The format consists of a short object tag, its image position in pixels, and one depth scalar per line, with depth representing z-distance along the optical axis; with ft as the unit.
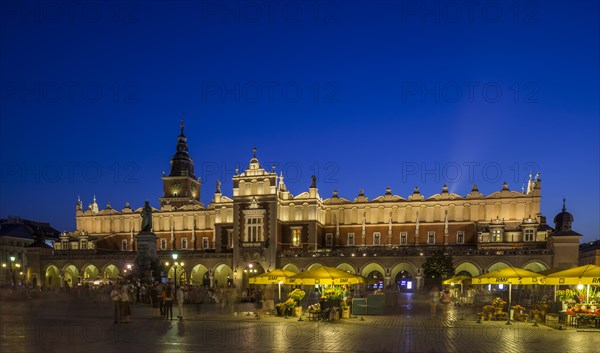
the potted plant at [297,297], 92.72
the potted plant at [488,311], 89.95
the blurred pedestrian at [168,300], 86.79
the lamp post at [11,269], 274.48
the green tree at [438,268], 185.57
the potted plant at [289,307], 91.66
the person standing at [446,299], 123.85
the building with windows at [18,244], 272.10
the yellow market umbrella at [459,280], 129.00
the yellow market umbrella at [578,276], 75.66
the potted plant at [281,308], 91.91
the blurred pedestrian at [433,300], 102.82
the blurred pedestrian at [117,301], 78.06
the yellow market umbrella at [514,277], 88.48
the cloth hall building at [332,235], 219.82
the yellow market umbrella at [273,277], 104.06
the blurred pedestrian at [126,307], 79.03
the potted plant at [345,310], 89.30
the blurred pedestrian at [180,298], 85.94
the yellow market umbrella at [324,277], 88.89
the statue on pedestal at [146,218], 154.97
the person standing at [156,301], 94.78
